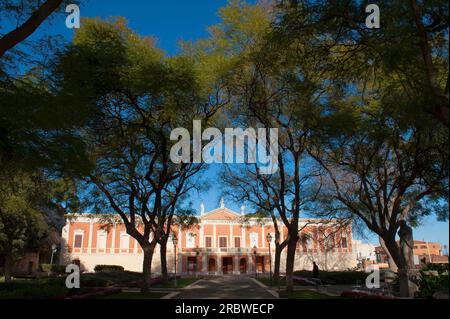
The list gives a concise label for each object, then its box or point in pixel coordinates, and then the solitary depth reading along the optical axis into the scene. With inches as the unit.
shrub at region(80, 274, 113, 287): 959.5
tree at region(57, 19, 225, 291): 606.2
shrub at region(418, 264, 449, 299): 591.8
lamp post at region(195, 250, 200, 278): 2212.1
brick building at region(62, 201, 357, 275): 2186.3
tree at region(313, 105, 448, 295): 576.9
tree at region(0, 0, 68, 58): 351.3
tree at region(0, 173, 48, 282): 1077.8
